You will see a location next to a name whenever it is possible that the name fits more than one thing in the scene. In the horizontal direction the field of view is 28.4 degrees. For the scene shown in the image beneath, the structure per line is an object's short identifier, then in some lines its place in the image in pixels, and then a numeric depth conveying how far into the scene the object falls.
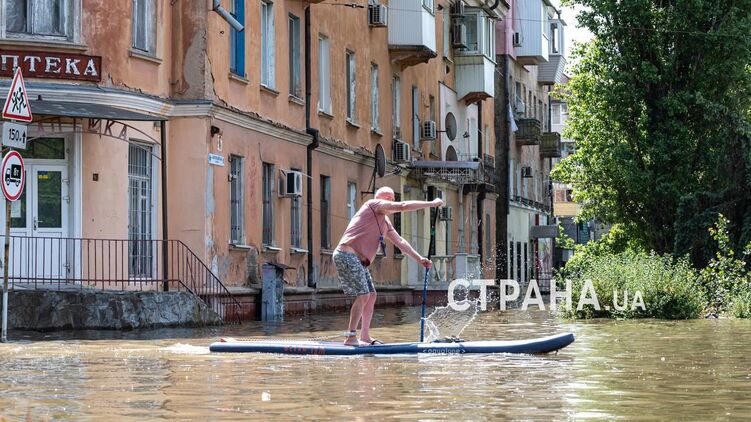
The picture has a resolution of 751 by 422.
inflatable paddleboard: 15.22
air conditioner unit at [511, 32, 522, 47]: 64.01
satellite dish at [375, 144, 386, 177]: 37.47
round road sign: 18.41
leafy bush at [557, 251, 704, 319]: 26.25
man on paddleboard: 16.00
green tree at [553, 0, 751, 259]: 39.22
